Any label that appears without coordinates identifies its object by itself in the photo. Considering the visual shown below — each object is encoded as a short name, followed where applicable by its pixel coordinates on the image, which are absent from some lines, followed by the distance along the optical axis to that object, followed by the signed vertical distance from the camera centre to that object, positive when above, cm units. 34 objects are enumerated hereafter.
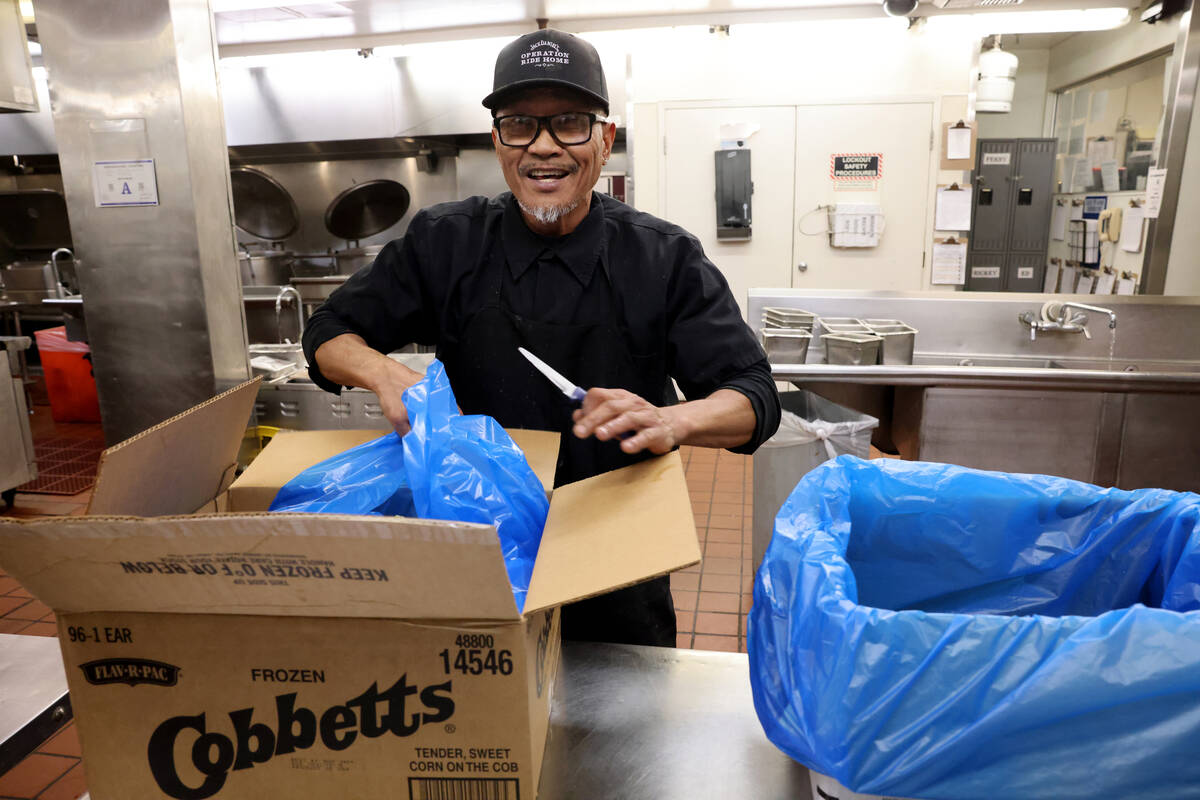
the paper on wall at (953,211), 491 +2
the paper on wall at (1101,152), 624 +48
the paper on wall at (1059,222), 726 -8
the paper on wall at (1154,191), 427 +11
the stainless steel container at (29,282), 623 -43
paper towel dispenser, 497 +18
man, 137 -14
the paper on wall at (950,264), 501 -31
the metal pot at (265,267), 570 -32
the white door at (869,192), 486 +15
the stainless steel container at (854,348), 292 -48
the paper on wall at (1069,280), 689 -59
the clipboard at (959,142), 480 +43
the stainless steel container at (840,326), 317 -44
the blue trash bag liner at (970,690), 65 -40
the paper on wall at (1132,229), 492 -11
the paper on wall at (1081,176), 670 +31
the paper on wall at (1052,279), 752 -63
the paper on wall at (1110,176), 605 +28
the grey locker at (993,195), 701 +17
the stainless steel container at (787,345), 298 -48
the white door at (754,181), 497 +19
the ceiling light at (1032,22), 459 +111
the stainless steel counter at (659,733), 92 -64
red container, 531 -102
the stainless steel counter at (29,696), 106 -66
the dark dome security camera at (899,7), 406 +105
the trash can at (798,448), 279 -81
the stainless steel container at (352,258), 566 -25
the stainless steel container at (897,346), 299 -48
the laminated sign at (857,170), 493 +28
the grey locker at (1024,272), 729 -53
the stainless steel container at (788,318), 323 -41
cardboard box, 66 -38
